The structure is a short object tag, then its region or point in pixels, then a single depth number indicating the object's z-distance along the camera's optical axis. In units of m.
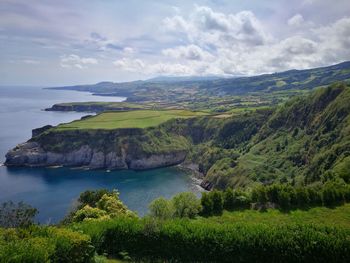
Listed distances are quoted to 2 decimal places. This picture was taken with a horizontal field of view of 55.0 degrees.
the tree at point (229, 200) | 64.12
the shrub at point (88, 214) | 59.03
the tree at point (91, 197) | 74.69
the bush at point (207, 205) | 61.73
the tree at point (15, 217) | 57.19
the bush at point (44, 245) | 30.56
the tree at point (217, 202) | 62.97
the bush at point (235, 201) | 64.19
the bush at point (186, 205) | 60.41
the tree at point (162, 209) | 61.88
